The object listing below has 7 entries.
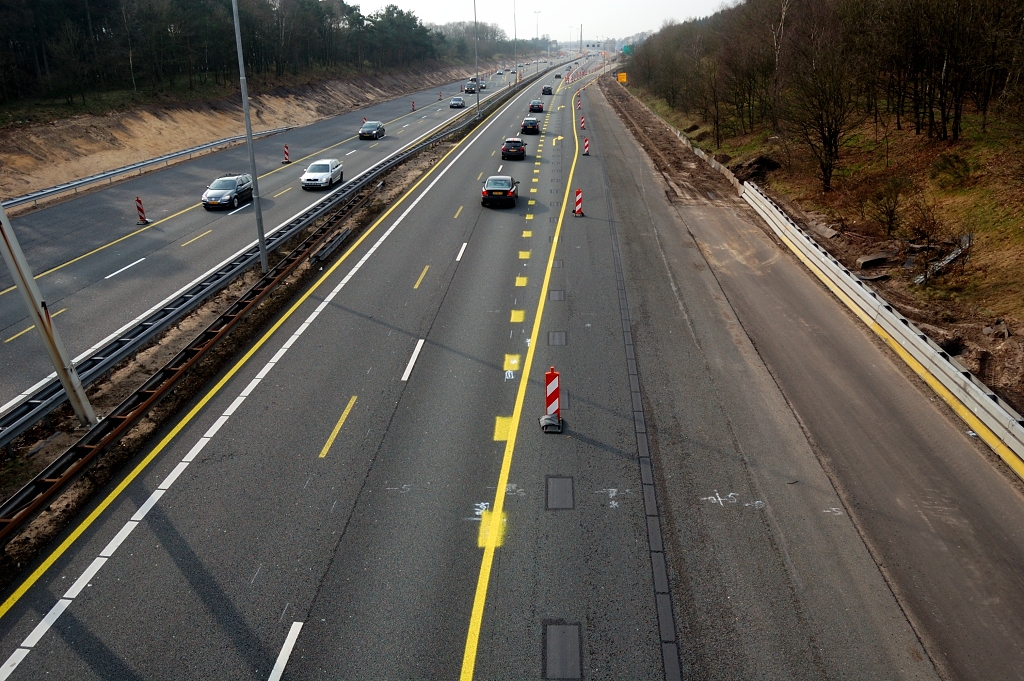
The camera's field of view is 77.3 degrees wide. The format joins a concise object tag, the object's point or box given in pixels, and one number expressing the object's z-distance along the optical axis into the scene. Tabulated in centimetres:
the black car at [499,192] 2966
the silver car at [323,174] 3419
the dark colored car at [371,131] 5181
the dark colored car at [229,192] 2991
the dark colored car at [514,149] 4156
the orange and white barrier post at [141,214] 2777
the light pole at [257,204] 1905
